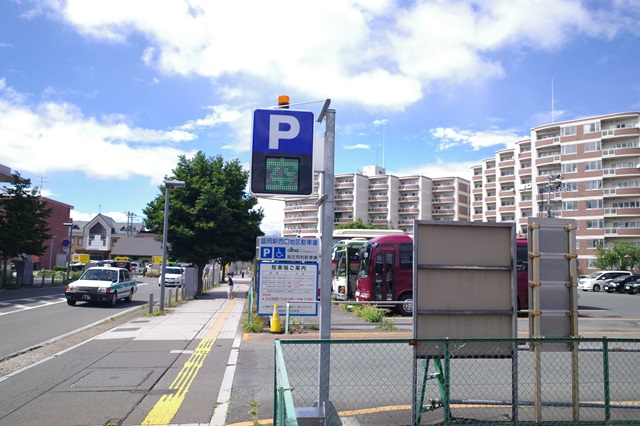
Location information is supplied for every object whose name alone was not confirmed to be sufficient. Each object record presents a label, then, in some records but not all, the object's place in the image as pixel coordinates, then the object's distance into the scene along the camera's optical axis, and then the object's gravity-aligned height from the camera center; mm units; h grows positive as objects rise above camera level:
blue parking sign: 6078 +1278
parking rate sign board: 15297 -813
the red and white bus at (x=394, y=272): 20797 -441
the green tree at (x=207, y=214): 30406 +2592
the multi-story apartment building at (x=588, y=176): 63250 +11614
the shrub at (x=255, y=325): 14539 -1955
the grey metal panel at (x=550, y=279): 6051 -181
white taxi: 21875 -1406
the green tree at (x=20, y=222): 32625 +2036
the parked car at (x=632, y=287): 40375 -1661
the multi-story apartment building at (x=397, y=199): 95188 +11893
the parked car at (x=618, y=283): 42750 -1452
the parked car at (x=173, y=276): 38469 -1508
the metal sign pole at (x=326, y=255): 5445 +52
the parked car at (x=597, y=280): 45406 -1293
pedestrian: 29247 -1754
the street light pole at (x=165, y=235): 19889 +847
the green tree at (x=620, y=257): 57688 +1012
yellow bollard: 14453 -1859
